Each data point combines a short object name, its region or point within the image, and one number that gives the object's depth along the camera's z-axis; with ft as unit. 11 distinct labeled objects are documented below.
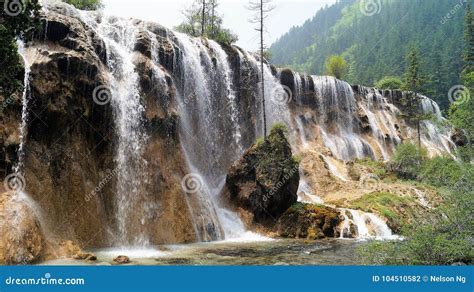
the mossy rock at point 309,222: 73.20
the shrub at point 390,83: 254.88
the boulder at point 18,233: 44.01
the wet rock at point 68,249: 49.48
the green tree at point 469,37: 178.46
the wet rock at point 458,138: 179.24
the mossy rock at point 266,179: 79.10
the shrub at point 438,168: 48.29
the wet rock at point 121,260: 45.70
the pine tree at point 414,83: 153.99
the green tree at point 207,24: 158.61
